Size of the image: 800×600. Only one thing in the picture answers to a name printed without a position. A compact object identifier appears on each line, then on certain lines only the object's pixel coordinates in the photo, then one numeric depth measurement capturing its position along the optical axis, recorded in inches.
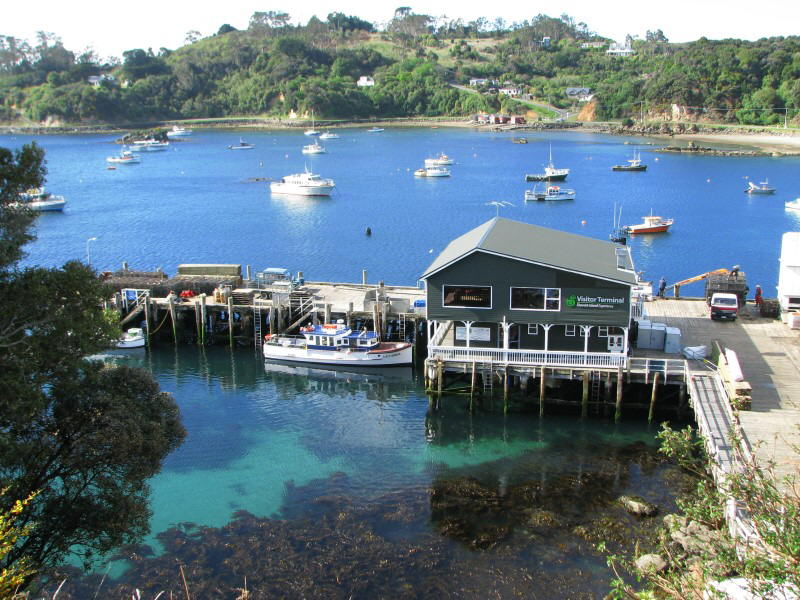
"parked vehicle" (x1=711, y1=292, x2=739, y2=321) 1738.4
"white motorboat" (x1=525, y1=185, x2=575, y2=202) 4379.9
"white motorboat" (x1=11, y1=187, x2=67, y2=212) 4248.8
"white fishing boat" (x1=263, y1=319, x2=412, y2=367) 1841.8
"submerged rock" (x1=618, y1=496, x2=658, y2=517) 1136.2
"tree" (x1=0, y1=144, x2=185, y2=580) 836.6
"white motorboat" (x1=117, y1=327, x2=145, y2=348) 2022.6
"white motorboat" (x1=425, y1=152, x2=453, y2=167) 5718.5
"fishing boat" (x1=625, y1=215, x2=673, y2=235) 3403.1
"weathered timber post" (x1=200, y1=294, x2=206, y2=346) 2052.2
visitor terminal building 1487.5
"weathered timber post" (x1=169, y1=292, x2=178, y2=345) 2069.4
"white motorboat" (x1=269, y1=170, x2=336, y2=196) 4658.0
